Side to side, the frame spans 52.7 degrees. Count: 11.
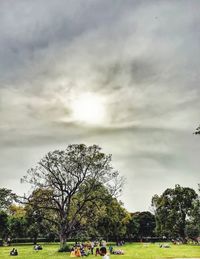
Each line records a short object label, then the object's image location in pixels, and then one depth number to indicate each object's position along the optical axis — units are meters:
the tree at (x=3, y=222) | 50.41
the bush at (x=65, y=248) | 28.83
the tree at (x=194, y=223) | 46.60
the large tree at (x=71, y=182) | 31.80
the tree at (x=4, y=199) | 51.03
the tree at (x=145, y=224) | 70.48
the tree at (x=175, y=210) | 53.19
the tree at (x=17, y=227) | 51.72
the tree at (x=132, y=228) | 62.32
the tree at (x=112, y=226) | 47.72
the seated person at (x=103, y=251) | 12.27
